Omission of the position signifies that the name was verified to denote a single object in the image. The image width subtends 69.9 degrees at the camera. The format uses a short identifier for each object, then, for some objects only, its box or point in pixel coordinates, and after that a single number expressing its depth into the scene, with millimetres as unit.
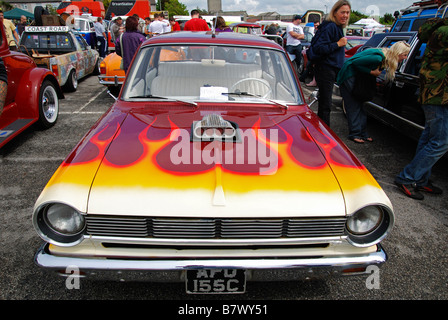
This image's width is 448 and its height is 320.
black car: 4293
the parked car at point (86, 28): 13533
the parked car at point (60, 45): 7849
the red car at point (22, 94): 4449
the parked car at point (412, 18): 7212
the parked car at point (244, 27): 12703
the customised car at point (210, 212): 1658
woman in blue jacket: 4438
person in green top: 4320
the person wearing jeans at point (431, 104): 3143
